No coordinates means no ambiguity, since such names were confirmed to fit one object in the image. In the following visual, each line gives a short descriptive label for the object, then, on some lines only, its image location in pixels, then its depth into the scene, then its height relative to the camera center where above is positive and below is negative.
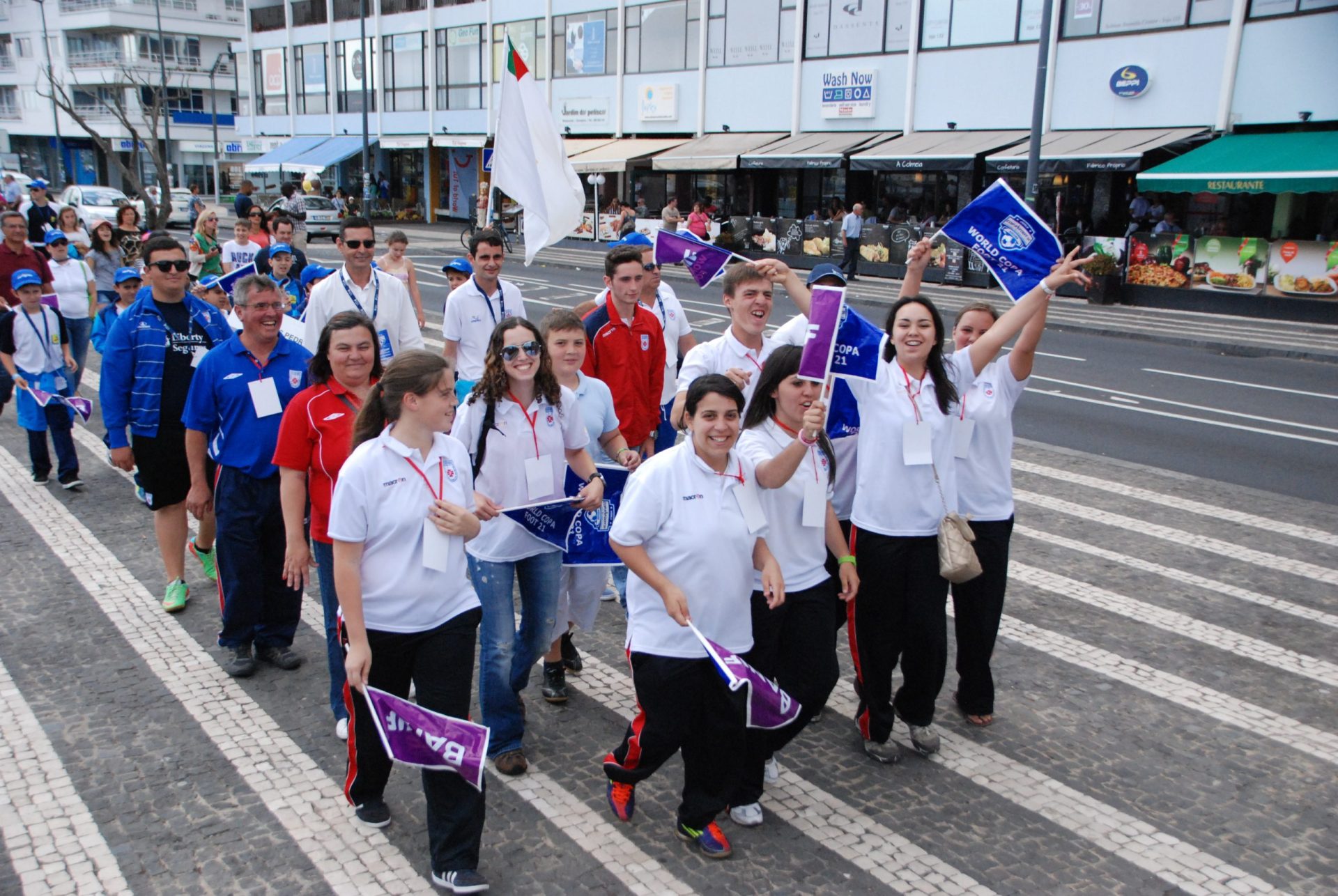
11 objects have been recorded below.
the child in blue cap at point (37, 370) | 8.71 -1.40
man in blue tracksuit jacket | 5.96 -0.97
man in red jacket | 6.11 -0.75
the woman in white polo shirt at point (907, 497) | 4.49 -1.13
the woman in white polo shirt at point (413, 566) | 3.63 -1.20
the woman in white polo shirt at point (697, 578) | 3.78 -1.25
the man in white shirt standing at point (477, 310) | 6.98 -0.65
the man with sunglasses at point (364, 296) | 6.99 -0.59
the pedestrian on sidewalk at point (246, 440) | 5.26 -1.15
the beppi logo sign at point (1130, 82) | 25.33 +3.35
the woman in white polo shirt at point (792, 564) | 4.09 -1.30
